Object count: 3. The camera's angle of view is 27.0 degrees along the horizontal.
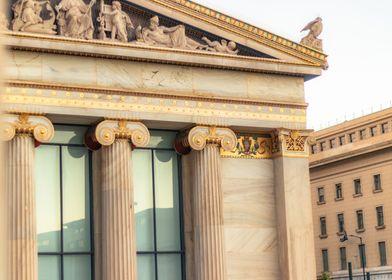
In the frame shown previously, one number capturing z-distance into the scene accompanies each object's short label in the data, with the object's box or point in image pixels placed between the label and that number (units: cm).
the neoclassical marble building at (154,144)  2661
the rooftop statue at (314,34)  3209
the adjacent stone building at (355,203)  9912
